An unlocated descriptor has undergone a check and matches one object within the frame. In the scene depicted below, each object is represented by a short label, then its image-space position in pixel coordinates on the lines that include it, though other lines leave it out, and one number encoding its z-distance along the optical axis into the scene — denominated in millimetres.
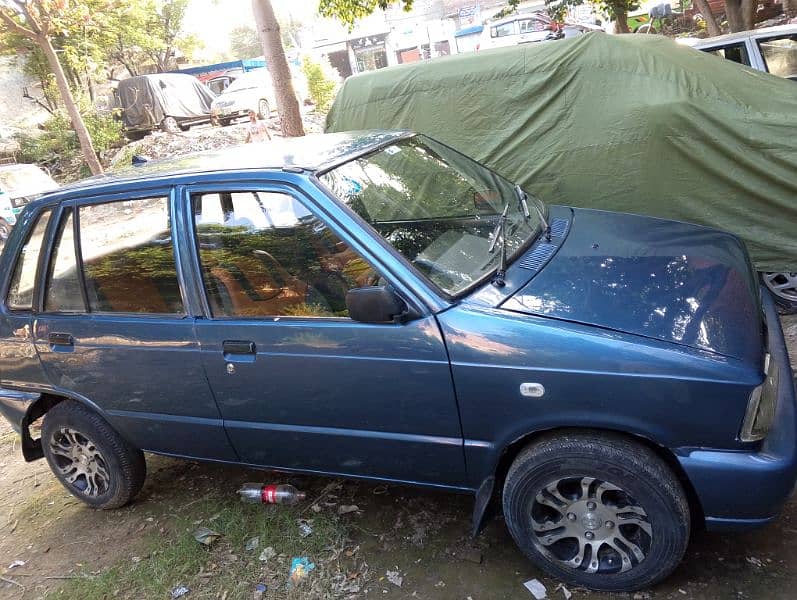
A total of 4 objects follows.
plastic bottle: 3193
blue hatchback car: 2141
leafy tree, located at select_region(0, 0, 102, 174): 12727
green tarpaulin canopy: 4508
